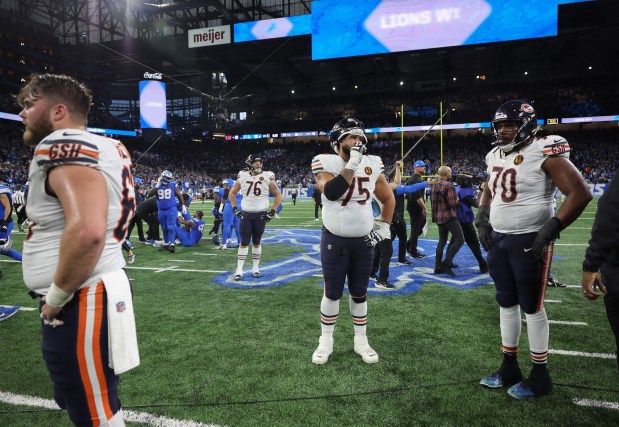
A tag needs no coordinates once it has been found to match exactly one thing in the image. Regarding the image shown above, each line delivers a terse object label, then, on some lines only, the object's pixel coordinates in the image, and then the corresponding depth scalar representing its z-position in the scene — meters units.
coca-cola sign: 42.36
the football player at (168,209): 9.87
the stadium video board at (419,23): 24.42
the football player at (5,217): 6.83
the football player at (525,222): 2.88
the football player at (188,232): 10.98
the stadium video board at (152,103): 44.12
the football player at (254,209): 7.10
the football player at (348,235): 3.61
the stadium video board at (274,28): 30.30
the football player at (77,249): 1.53
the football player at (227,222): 10.31
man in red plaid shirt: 7.07
